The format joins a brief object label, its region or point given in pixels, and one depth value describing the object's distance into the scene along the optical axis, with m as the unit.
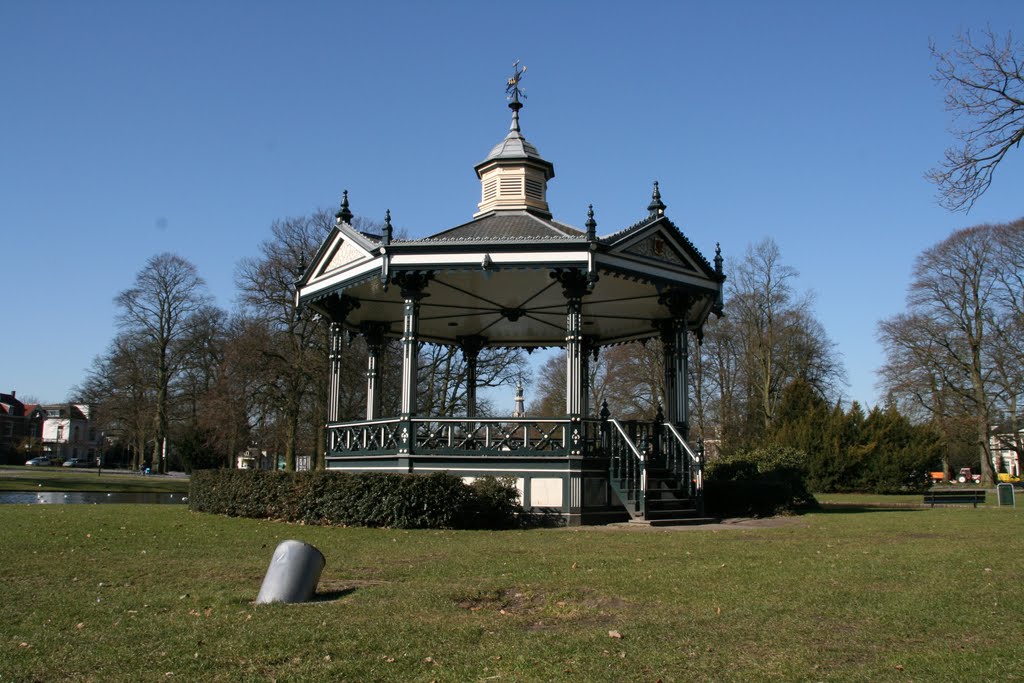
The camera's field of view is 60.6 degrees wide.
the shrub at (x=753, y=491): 19.47
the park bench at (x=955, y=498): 25.47
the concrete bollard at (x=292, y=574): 7.90
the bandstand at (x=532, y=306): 17.05
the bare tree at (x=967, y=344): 41.00
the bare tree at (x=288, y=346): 35.09
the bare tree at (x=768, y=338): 47.41
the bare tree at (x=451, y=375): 39.38
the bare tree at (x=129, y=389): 54.69
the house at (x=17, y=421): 108.19
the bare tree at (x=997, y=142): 12.24
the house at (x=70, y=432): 108.25
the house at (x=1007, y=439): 41.44
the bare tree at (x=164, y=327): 52.56
